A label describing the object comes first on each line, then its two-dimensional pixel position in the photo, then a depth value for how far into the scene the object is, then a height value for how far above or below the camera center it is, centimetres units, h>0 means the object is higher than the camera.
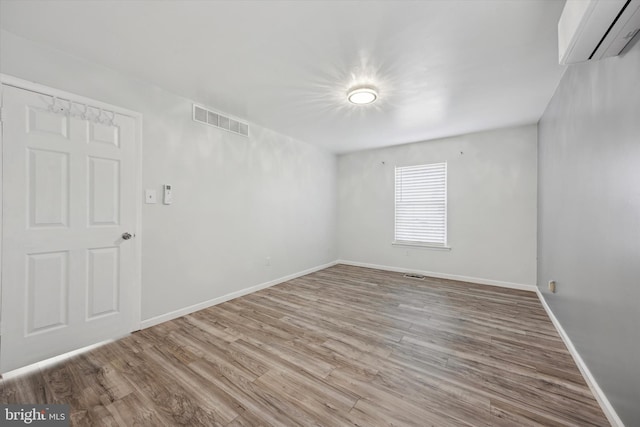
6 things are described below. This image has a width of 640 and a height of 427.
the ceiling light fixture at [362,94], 273 +131
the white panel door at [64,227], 195 -14
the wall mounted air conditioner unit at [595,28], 113 +93
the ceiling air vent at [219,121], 317 +123
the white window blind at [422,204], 474 +18
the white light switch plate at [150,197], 269 +16
